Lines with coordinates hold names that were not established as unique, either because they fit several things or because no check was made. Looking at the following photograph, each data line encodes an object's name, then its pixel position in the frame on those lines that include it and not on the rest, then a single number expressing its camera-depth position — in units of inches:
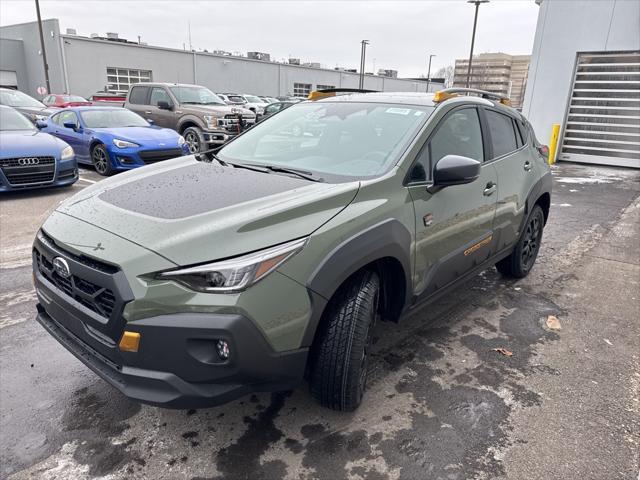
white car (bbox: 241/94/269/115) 912.9
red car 658.3
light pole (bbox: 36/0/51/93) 1067.7
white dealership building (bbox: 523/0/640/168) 488.1
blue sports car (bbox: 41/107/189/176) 339.6
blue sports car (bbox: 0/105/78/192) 268.2
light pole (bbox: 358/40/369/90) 1862.1
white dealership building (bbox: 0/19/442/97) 1226.0
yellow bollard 539.2
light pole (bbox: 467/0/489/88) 1148.3
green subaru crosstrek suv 73.8
